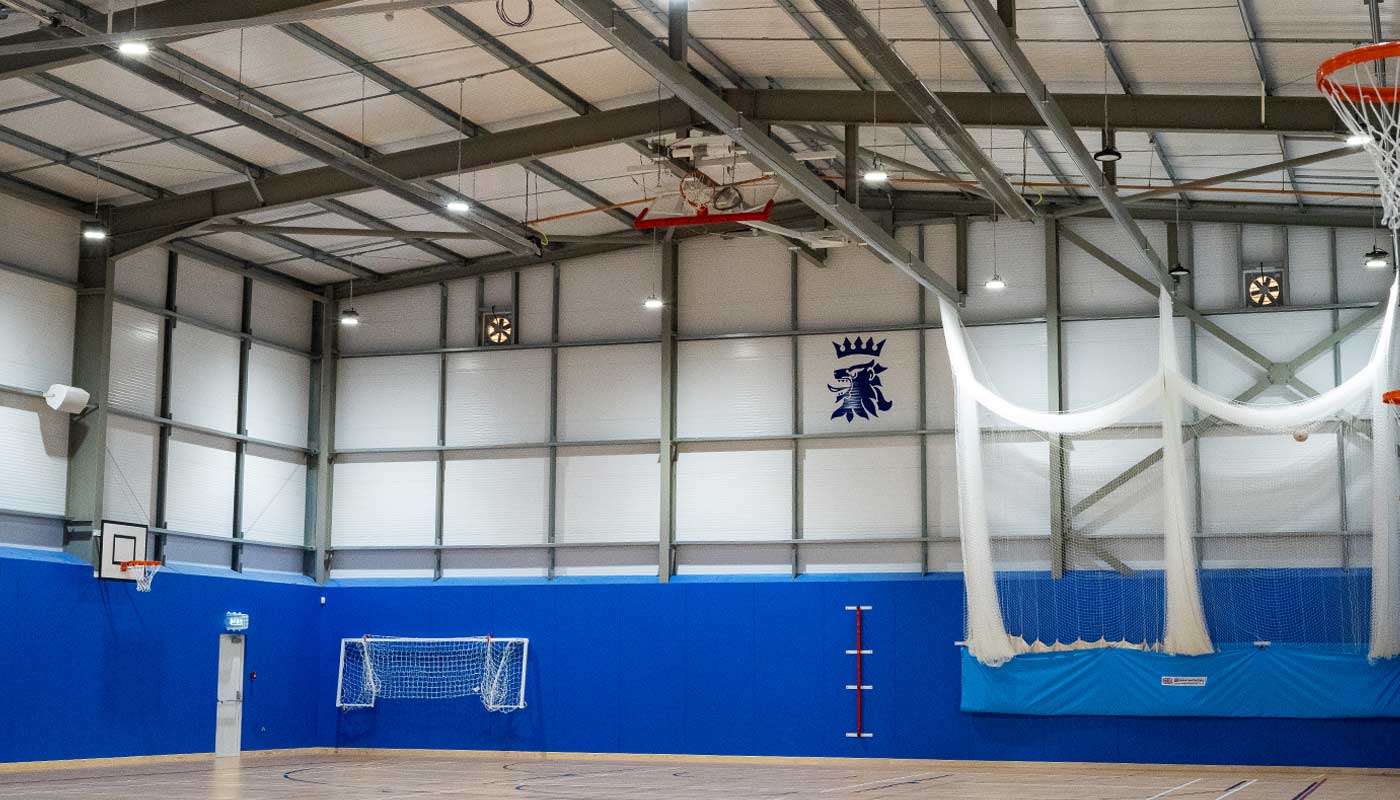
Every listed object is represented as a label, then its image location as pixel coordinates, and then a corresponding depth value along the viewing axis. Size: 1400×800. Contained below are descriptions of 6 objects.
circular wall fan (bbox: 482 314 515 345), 31.48
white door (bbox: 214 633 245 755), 28.39
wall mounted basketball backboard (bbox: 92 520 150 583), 25.34
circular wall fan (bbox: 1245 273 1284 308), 27.11
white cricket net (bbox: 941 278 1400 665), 23.73
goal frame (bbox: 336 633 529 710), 29.81
